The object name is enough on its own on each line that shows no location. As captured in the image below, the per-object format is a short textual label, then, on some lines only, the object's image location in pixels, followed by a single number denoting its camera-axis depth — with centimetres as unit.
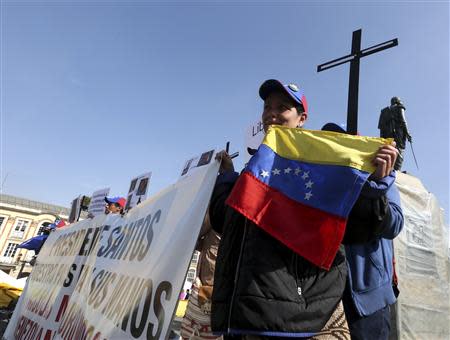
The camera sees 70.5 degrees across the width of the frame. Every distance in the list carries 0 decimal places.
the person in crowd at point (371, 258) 119
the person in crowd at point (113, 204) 421
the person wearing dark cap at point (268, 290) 105
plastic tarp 380
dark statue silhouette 521
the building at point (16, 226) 4381
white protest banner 158
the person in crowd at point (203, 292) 214
